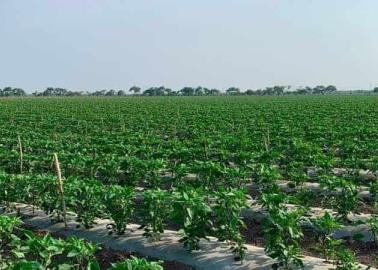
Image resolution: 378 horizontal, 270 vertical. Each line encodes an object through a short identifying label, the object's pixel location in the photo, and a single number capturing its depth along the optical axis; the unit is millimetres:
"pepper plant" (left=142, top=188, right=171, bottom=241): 6988
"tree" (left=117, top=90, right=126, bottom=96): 158125
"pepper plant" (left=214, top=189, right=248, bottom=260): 6555
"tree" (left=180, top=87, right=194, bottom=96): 150500
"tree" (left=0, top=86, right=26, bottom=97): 141425
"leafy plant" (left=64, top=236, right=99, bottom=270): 5055
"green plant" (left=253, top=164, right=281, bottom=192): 9116
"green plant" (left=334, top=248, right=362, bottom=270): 5504
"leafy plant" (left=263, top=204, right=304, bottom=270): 5984
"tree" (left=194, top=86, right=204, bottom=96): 152250
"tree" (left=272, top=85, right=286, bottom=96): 155250
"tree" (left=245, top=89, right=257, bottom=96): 149138
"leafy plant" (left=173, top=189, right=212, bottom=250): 6570
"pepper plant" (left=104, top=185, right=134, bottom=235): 7283
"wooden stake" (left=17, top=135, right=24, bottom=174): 12117
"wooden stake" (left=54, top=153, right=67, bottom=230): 8141
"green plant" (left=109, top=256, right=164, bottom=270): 4395
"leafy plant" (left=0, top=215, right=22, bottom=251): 5859
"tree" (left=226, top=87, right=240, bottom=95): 157000
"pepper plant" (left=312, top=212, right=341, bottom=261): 6336
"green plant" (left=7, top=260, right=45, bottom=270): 4227
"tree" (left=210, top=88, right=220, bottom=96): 154375
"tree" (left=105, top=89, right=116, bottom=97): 157500
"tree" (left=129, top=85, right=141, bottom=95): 163875
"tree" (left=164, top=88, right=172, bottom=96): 148125
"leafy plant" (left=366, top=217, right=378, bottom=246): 7000
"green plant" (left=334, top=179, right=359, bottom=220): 8172
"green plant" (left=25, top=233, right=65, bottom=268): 4897
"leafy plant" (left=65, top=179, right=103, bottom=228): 7762
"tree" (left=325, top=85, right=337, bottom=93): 173000
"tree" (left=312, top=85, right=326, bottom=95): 169625
